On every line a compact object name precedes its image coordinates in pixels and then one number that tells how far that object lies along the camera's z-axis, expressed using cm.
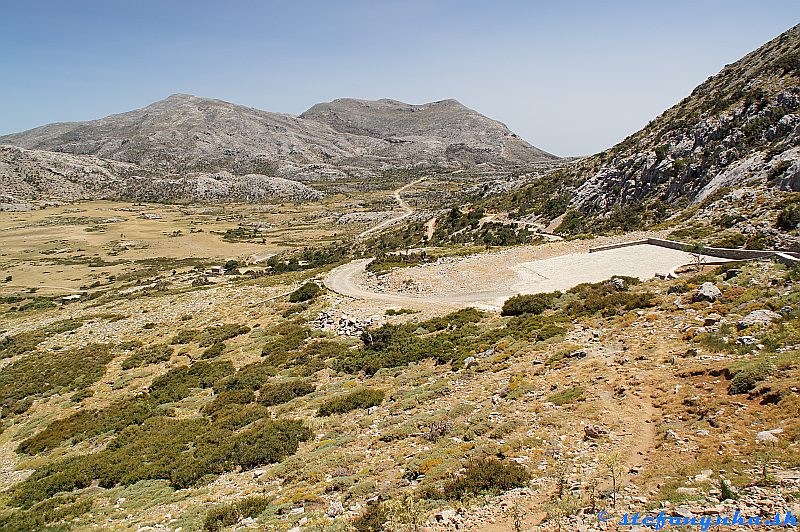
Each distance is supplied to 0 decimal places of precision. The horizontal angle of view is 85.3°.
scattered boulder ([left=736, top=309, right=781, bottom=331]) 1512
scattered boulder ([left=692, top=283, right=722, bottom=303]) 1888
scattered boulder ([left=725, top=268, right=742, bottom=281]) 2120
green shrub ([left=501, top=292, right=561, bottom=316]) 2572
